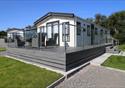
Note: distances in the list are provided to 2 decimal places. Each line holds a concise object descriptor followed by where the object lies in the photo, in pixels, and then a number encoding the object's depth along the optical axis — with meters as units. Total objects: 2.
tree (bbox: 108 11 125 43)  17.57
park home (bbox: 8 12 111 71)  4.24
